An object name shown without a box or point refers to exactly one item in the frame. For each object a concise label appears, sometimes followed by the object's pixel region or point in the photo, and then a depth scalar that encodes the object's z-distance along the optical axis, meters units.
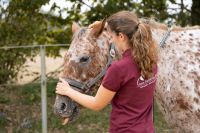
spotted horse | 3.73
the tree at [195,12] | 8.80
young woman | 2.74
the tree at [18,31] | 8.10
